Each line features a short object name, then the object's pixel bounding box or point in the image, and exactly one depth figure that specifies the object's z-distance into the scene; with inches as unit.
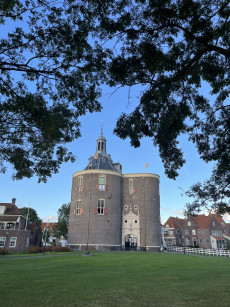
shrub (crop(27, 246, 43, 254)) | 1418.1
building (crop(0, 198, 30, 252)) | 1777.8
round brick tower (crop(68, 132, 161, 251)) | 1782.7
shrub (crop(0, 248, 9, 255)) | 1342.3
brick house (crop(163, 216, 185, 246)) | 3026.6
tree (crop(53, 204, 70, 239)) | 2748.5
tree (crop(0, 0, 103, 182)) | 324.5
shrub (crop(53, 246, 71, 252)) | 1504.2
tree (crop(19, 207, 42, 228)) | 3002.7
